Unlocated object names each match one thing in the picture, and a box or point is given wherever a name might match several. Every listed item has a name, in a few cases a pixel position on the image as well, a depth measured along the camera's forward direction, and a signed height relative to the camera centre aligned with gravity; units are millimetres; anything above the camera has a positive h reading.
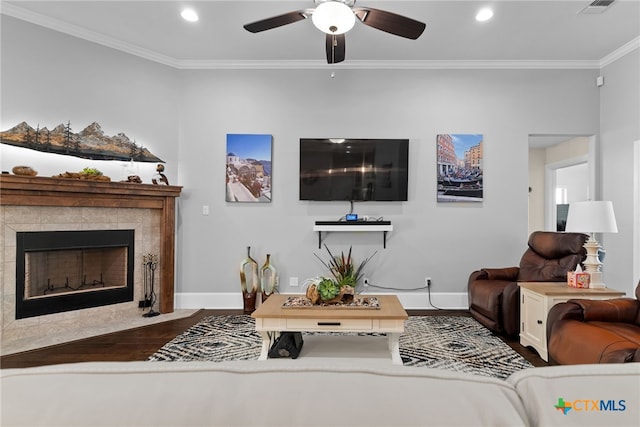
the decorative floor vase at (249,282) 4141 -773
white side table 2729 -662
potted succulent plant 2613 -544
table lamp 2803 -28
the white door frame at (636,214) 3850 +63
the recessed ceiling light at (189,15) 3396 +1974
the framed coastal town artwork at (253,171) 4414 +595
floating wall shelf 4203 -92
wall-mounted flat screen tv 4348 +602
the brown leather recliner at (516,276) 3230 -595
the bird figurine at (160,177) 4129 +482
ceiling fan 2453 +1464
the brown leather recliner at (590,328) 2027 -677
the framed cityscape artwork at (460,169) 4395 +618
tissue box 2896 -495
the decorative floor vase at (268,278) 4254 -742
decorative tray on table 2551 -633
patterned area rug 2699 -1095
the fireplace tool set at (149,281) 4051 -731
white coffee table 2365 -696
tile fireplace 3189 -393
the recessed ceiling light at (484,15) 3332 +1959
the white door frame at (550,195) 6995 +491
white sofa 488 -259
